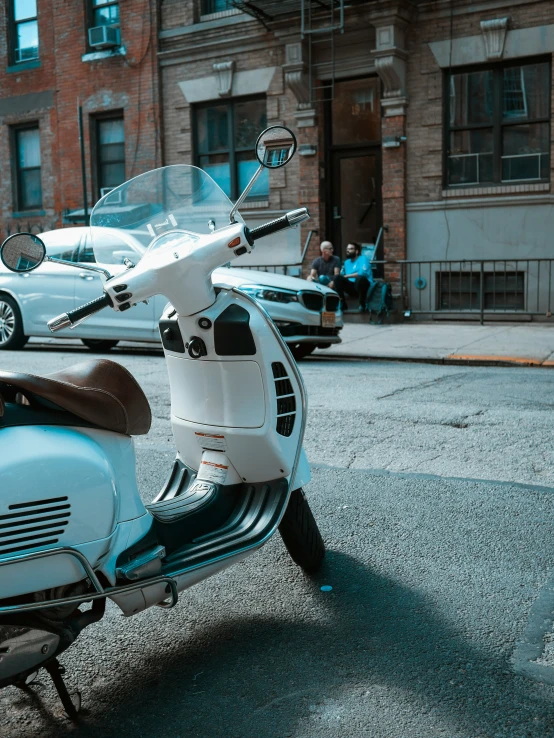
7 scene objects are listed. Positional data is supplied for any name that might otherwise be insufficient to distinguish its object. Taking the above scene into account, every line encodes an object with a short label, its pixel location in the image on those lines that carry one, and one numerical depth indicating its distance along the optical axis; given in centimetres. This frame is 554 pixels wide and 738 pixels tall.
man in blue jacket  1587
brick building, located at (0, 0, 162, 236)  1928
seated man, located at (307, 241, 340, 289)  1574
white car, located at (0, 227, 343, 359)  1059
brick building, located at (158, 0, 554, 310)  1554
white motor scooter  239
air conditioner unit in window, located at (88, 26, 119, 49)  1916
